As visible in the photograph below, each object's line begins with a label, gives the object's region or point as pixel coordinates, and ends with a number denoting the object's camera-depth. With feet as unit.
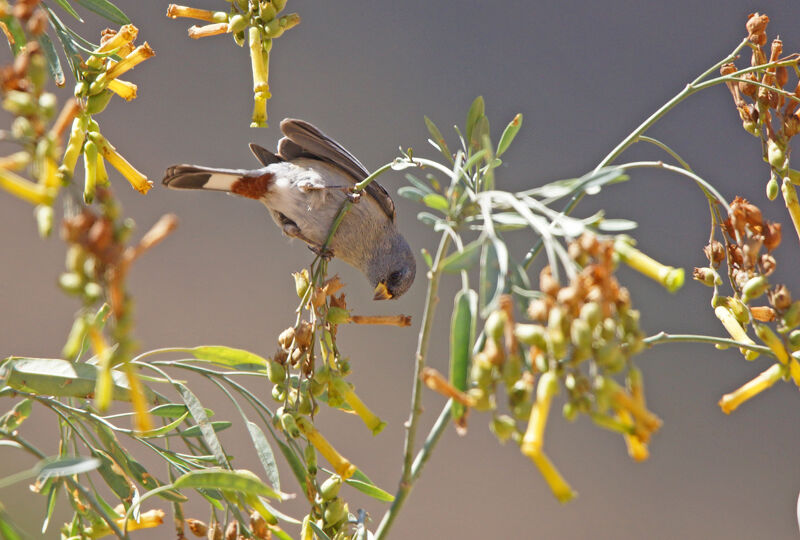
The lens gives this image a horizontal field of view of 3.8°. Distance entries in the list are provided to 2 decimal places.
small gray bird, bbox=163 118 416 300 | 19.22
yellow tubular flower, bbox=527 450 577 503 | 17.94
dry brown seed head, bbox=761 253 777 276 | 18.20
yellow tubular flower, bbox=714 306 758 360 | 18.35
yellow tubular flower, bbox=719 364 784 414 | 18.18
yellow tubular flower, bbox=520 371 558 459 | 17.91
